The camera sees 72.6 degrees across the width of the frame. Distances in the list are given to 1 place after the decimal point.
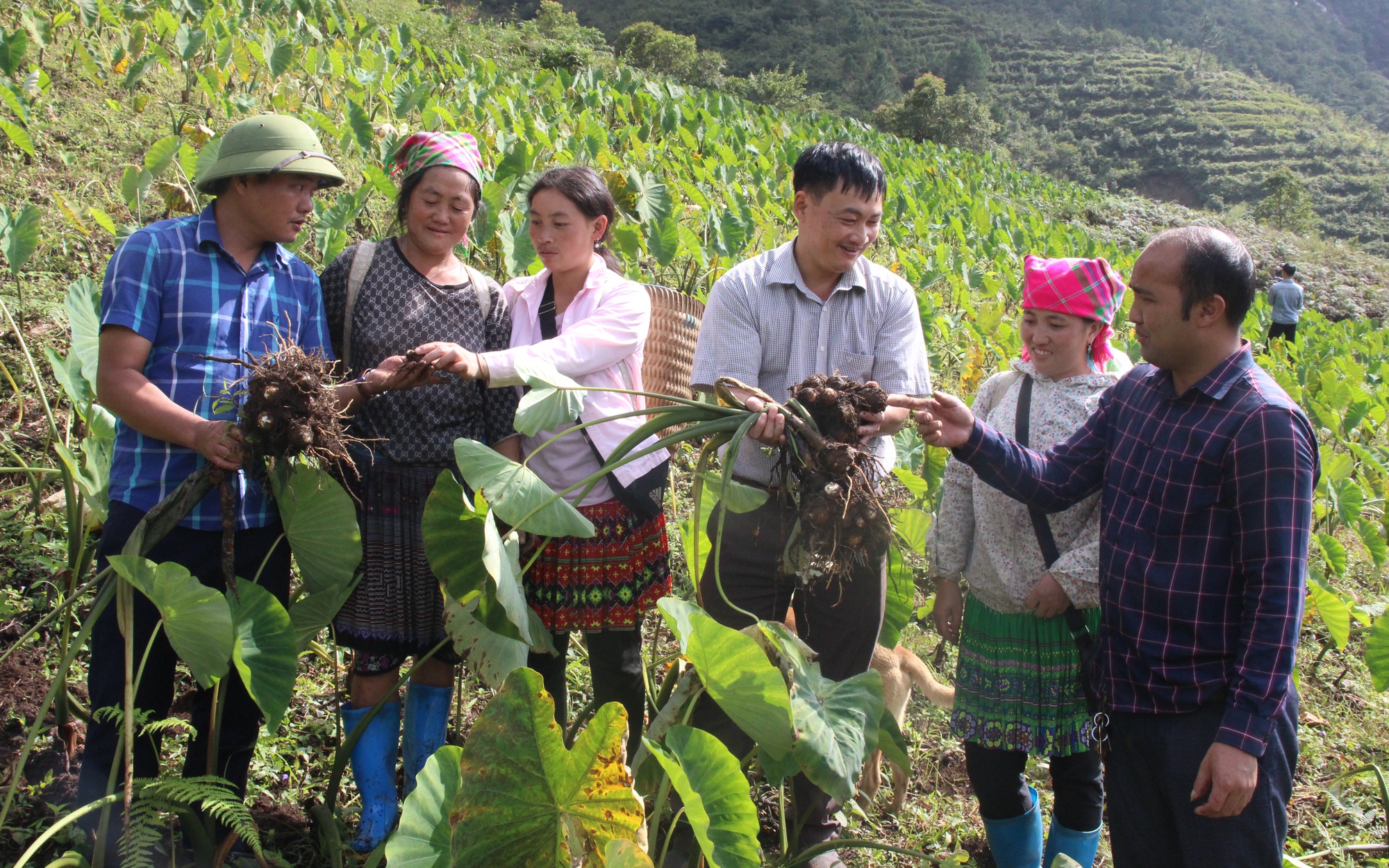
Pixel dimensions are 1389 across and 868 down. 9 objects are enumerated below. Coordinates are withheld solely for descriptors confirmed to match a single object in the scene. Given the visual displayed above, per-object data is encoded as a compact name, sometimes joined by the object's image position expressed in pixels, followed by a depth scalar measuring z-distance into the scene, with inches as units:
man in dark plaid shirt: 58.9
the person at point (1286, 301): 410.3
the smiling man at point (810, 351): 80.0
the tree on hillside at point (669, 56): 994.7
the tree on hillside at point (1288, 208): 1061.8
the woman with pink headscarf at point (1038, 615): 76.5
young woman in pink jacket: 81.7
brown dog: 94.0
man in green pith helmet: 66.4
